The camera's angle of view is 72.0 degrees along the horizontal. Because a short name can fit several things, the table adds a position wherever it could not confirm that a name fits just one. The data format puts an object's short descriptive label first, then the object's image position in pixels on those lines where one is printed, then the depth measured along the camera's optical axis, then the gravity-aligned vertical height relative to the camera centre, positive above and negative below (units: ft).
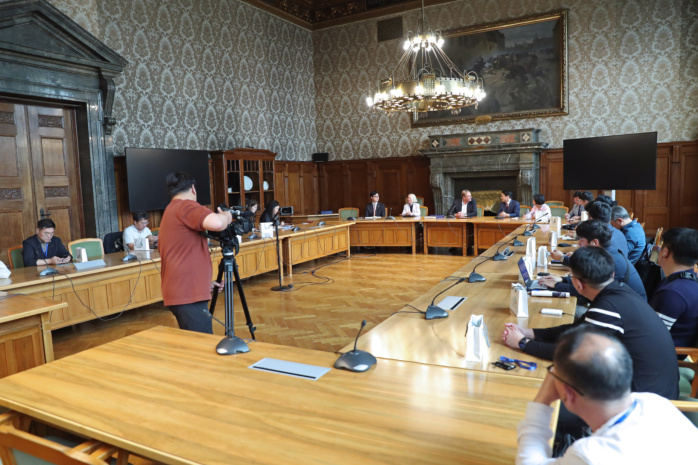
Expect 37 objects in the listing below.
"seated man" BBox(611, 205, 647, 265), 15.28 -1.69
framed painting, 31.50 +8.09
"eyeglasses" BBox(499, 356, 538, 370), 6.56 -2.50
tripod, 9.78 -1.71
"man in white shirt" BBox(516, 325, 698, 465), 3.24 -1.68
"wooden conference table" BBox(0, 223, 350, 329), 13.93 -2.79
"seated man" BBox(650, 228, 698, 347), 7.86 -1.94
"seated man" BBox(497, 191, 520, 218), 28.84 -1.45
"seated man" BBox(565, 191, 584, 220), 25.04 -1.65
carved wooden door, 20.34 +1.20
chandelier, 20.79 +4.15
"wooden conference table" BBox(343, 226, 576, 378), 7.02 -2.49
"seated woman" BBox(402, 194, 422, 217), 30.25 -1.40
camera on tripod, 9.59 -0.77
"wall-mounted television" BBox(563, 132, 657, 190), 26.11 +0.97
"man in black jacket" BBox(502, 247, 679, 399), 6.14 -1.94
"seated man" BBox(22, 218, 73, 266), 16.42 -1.74
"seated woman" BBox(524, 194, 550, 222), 26.04 -1.57
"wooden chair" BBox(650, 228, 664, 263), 14.51 -2.32
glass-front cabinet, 28.86 +1.02
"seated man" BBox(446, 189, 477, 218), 29.30 -1.41
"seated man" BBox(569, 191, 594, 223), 23.55 -1.04
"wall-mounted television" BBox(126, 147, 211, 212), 24.20 +1.29
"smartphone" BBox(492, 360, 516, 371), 6.54 -2.50
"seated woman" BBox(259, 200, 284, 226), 22.53 -1.05
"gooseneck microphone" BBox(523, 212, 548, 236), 21.62 -2.21
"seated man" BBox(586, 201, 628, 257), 12.82 -0.94
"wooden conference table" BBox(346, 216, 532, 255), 27.32 -2.76
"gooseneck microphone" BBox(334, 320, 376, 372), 5.93 -2.17
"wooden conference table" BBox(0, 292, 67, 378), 9.41 -2.72
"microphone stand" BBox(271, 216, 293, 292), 20.83 -4.22
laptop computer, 10.73 -2.25
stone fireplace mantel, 31.86 +1.62
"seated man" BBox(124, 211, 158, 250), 19.50 -1.53
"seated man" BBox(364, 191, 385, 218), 31.67 -1.42
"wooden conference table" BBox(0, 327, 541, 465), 4.16 -2.24
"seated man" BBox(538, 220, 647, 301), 10.30 -1.70
